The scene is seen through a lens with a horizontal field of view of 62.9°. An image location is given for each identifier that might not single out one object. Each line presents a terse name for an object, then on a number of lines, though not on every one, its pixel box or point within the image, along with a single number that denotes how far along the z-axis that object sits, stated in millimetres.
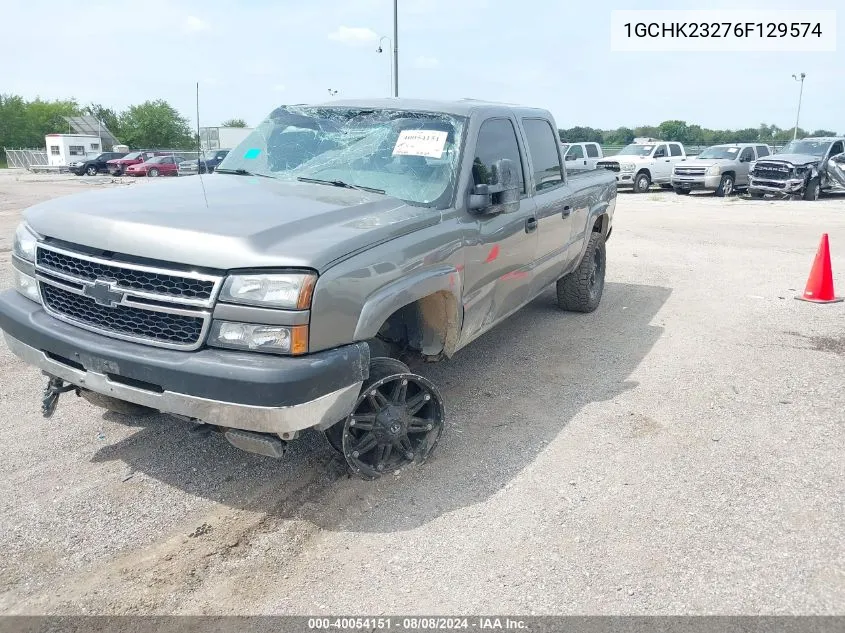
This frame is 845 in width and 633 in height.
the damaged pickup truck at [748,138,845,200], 20625
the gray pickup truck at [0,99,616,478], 2865
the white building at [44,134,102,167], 49406
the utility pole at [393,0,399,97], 21328
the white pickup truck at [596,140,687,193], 24609
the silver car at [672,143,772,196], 22281
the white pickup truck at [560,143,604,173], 21688
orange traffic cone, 7562
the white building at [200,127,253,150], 34469
